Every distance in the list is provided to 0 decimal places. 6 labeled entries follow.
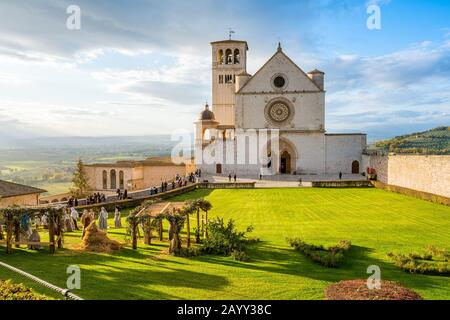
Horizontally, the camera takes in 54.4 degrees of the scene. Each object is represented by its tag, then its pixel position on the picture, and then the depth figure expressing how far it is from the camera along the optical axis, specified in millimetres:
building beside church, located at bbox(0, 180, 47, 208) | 27266
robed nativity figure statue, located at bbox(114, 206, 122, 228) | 22391
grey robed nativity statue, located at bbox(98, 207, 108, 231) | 20984
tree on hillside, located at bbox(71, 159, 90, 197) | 50256
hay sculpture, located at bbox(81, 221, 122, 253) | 16328
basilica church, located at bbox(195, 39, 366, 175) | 51562
